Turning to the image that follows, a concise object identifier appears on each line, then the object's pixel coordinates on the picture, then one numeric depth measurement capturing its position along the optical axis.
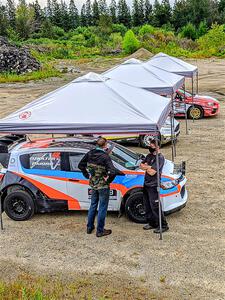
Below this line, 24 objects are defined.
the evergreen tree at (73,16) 104.19
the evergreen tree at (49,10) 106.19
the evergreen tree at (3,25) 80.00
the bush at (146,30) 74.65
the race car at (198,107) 20.61
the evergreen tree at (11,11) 97.62
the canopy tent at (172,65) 20.67
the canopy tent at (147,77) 15.25
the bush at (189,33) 80.44
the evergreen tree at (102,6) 109.95
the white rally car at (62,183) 9.24
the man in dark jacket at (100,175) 8.33
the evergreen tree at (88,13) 107.88
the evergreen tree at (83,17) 107.50
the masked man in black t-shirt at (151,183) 8.52
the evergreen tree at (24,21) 87.25
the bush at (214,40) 61.68
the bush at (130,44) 58.88
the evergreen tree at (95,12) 107.50
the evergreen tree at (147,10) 104.62
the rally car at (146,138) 15.68
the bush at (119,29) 89.32
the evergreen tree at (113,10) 105.44
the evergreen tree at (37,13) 100.93
